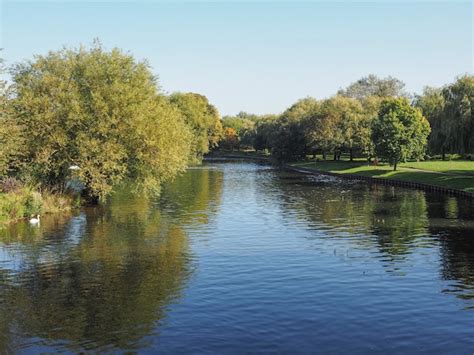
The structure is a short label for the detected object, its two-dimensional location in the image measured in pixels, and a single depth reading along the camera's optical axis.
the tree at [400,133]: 92.62
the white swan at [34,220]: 43.50
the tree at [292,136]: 140.00
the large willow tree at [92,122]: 50.97
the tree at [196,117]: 132.88
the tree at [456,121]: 78.44
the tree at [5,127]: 33.41
